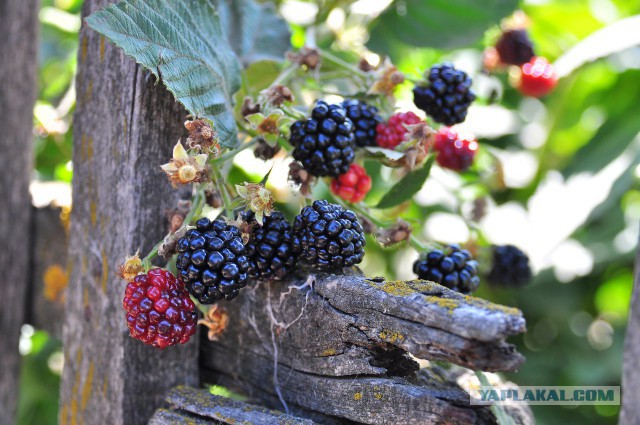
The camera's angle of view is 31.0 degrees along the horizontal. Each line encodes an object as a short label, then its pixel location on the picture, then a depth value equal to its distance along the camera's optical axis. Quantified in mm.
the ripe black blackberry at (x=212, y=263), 322
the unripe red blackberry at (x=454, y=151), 428
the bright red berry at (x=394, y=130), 374
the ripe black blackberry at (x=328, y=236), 329
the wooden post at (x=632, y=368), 354
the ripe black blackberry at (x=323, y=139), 346
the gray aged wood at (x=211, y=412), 332
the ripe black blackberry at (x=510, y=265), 450
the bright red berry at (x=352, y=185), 365
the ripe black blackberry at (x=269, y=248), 336
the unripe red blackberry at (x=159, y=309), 327
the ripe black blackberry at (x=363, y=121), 375
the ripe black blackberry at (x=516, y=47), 507
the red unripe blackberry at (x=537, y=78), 527
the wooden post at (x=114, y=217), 355
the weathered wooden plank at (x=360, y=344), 295
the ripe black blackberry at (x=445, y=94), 385
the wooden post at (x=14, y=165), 441
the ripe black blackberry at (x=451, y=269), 355
